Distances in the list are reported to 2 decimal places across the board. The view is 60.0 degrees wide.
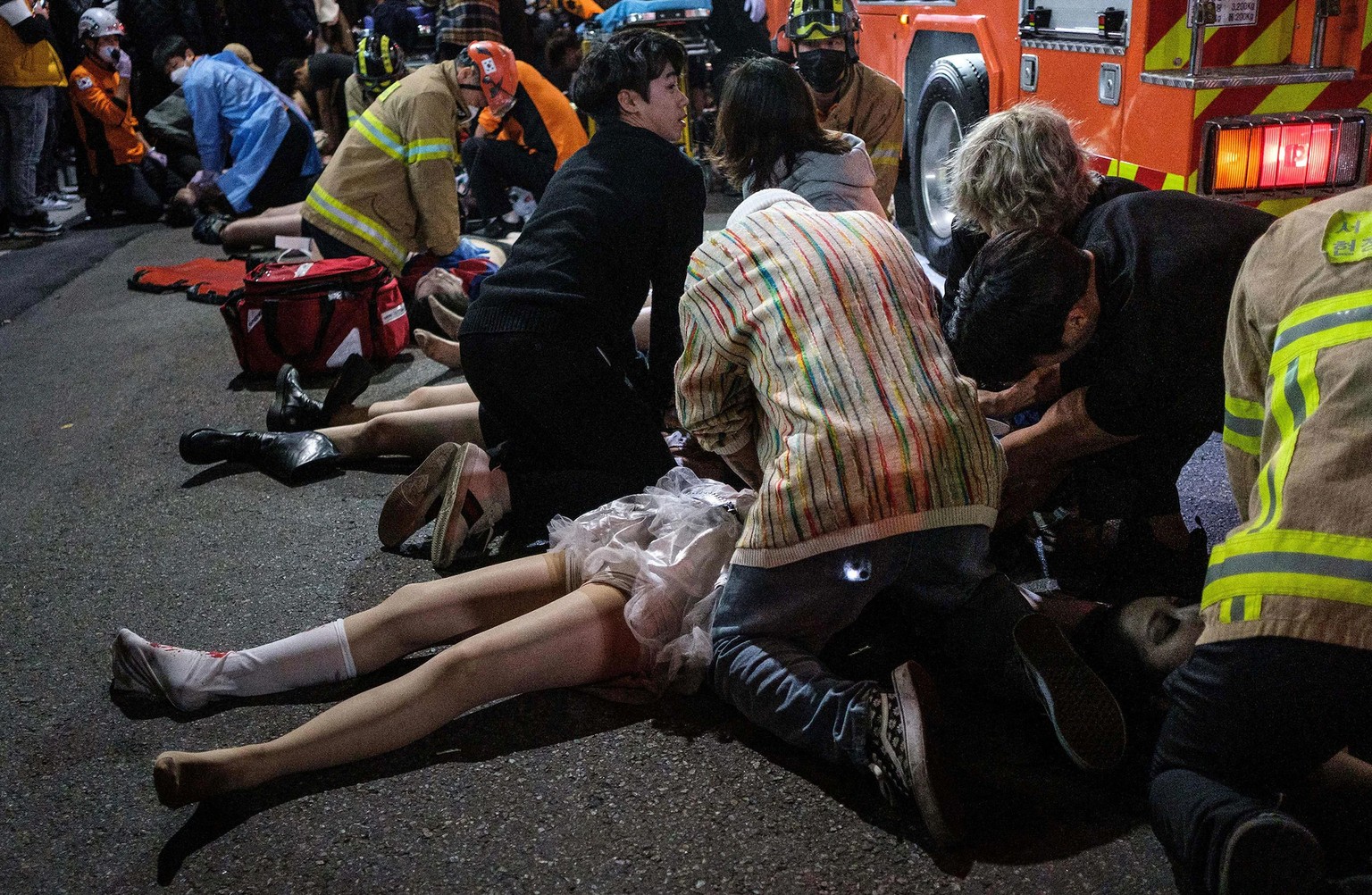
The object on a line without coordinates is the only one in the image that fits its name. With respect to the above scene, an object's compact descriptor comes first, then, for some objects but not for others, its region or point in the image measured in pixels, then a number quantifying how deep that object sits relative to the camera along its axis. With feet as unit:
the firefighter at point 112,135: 28.91
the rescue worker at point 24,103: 27.12
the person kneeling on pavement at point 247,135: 24.82
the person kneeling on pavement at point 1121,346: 7.83
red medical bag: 15.94
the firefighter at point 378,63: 24.61
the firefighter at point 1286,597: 5.36
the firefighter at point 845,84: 16.97
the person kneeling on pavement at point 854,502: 7.00
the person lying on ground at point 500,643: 7.53
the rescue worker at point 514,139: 20.45
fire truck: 11.48
